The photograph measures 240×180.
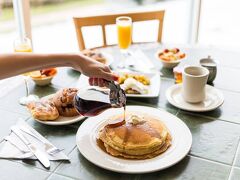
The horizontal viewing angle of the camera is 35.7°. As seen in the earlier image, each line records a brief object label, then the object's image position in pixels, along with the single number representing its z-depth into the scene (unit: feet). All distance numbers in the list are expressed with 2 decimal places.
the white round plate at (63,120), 4.30
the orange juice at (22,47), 5.64
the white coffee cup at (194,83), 4.69
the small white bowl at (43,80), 5.24
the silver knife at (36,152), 3.70
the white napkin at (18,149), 3.79
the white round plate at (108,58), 6.01
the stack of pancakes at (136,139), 3.73
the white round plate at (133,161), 3.57
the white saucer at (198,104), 4.70
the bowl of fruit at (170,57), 5.84
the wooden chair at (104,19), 7.23
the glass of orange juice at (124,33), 6.33
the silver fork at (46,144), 3.88
